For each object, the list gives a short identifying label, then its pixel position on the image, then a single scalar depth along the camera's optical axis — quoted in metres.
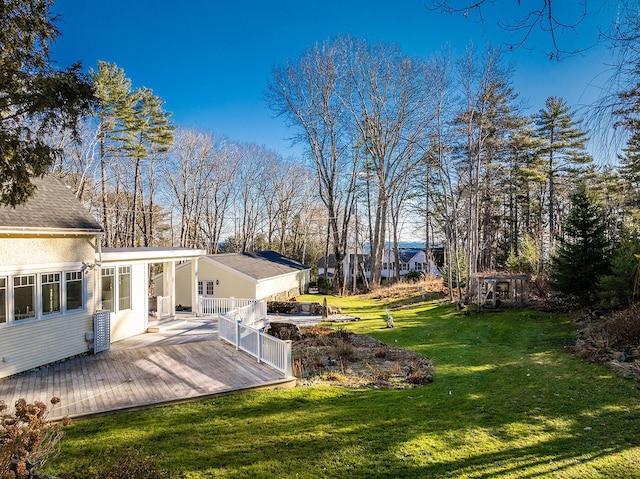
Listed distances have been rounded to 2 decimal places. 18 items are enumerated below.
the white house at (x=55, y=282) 8.64
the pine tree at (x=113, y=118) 23.31
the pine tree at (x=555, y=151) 28.88
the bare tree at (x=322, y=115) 28.84
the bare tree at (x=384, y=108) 26.86
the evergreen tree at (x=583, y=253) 15.00
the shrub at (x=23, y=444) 3.34
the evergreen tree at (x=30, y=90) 4.95
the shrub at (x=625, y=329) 9.96
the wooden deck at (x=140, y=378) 7.26
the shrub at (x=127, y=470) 4.30
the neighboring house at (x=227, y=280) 20.86
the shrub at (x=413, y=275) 35.31
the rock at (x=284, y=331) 13.91
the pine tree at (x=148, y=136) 26.47
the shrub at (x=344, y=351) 11.36
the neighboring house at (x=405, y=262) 54.88
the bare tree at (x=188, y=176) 31.86
